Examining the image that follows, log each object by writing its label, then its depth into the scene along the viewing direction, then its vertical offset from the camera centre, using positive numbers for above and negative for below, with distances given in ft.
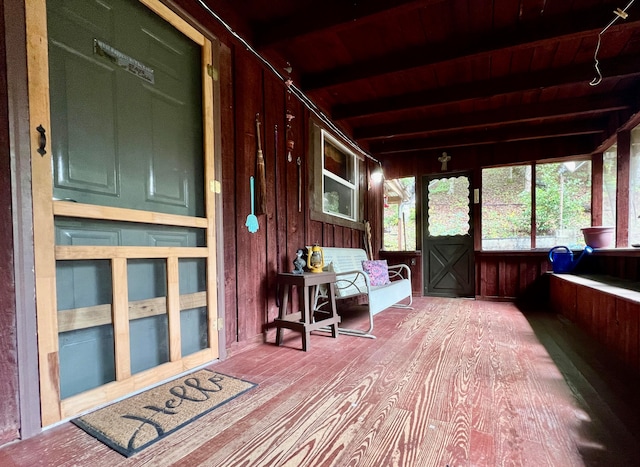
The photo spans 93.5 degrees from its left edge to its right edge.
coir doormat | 4.12 -2.90
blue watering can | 13.09 -1.65
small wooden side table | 7.83 -2.24
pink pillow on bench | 11.89 -1.87
